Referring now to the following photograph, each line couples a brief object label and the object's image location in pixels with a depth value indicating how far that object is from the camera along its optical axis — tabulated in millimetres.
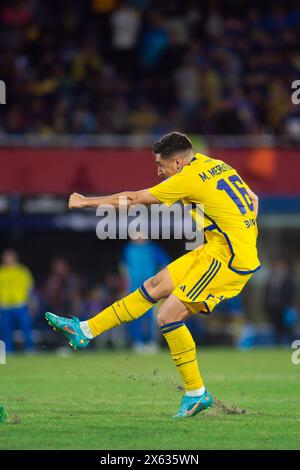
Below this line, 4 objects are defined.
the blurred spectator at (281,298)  23672
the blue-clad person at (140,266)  21281
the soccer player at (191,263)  10023
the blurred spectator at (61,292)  23367
